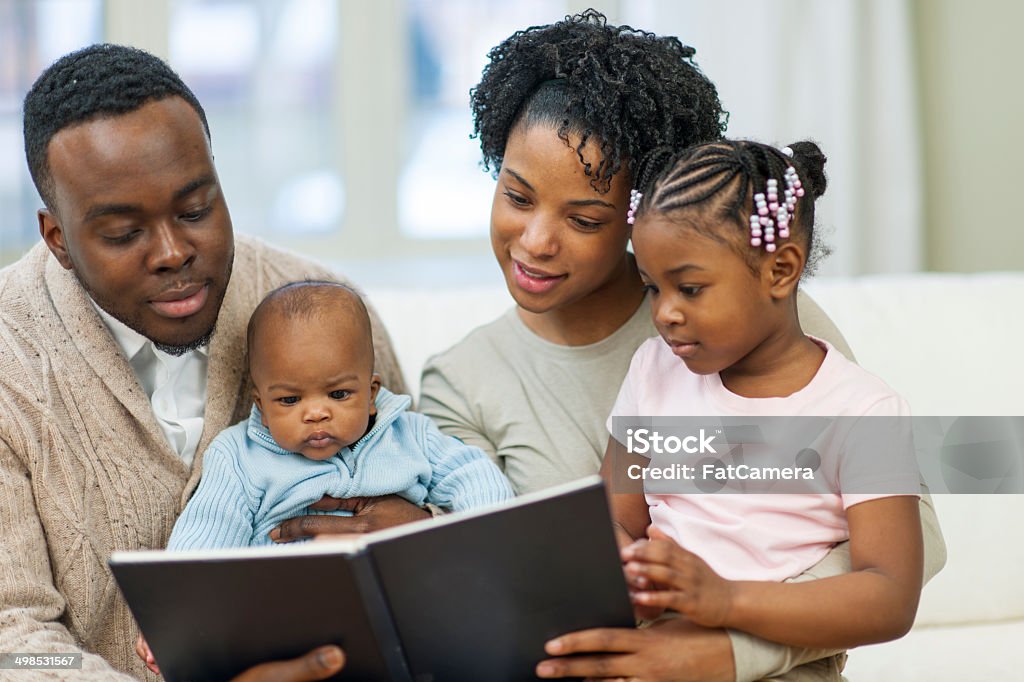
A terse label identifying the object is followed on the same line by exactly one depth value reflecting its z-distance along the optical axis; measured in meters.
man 3.31
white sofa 3.58
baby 3.37
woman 3.36
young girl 3.19
